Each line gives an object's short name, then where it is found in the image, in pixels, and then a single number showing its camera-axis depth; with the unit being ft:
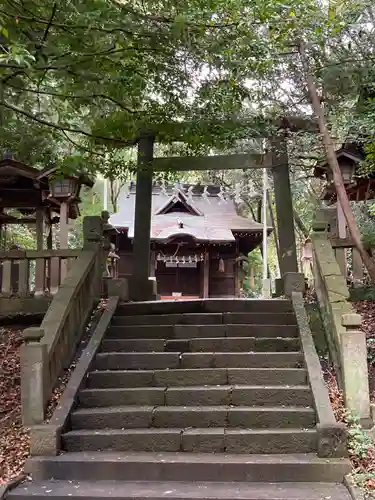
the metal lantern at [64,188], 33.17
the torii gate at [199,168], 29.30
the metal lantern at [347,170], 29.35
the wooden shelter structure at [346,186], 23.82
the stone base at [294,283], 25.17
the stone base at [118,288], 25.77
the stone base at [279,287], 28.89
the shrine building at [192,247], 52.80
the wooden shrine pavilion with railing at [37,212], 24.45
